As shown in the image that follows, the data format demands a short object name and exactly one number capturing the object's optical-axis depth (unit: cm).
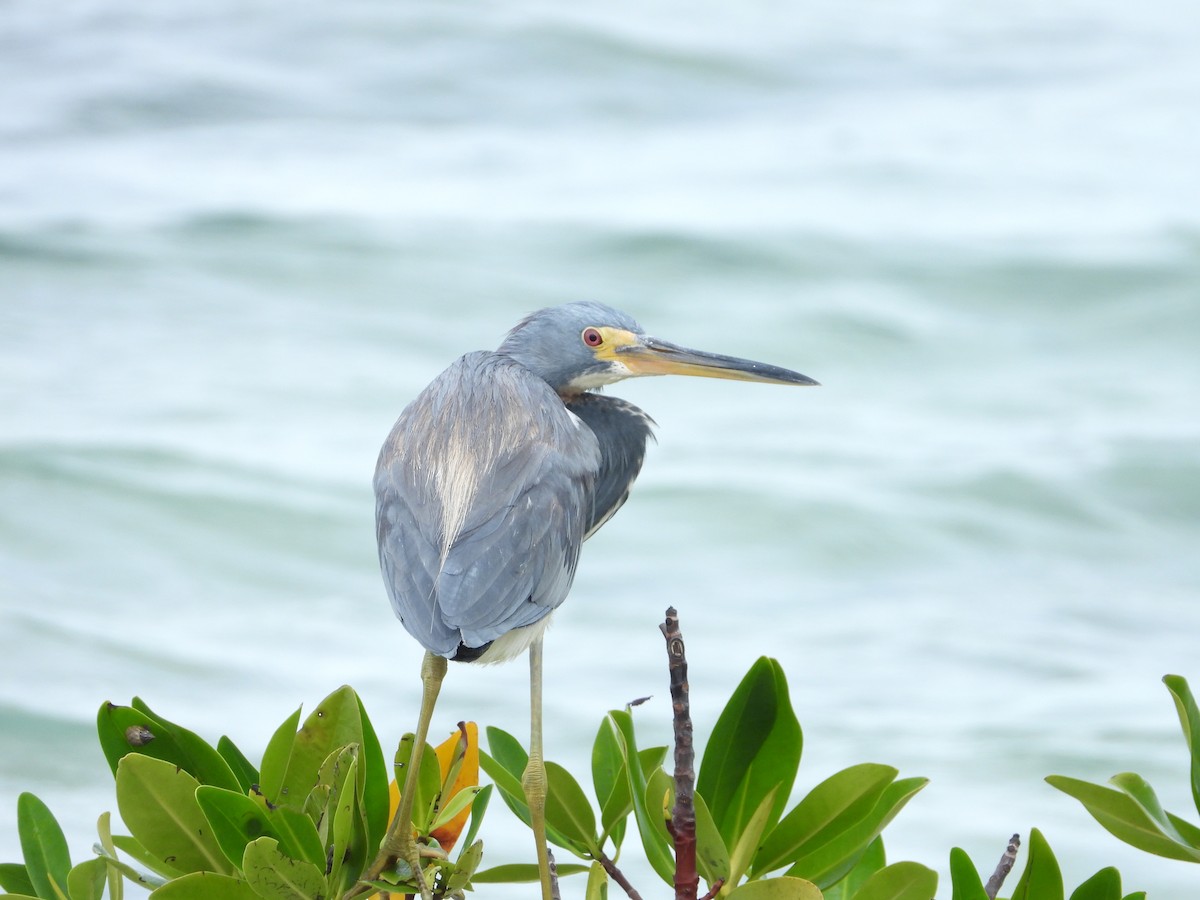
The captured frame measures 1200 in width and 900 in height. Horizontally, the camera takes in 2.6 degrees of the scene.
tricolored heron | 1352
